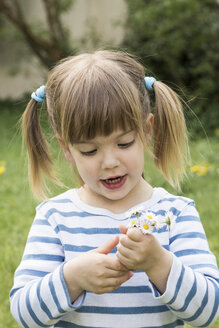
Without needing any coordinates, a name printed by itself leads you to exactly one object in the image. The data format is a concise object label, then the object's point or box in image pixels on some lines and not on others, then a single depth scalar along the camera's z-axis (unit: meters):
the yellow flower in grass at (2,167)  5.17
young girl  1.46
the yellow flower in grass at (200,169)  4.47
